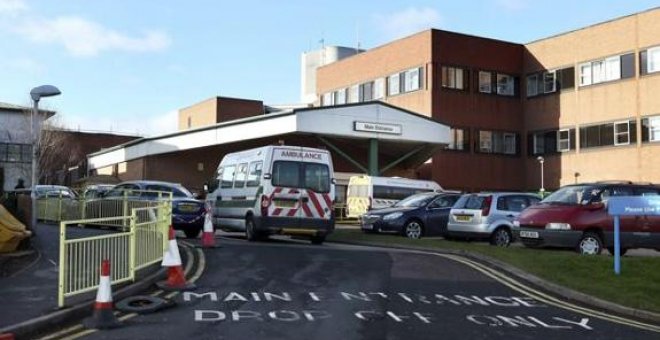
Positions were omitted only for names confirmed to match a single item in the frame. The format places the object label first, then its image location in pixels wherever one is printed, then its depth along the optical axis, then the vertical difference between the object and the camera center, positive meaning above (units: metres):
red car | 17.11 -0.63
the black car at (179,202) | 21.12 -0.20
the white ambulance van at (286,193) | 19.83 +0.06
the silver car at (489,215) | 21.28 -0.52
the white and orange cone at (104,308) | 8.66 -1.34
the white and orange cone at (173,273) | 11.27 -1.19
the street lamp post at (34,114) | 18.19 +2.00
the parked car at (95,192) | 23.66 +0.07
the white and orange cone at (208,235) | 16.95 -0.91
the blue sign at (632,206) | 13.23 -0.14
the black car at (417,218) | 24.50 -0.70
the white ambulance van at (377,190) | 35.38 +0.29
